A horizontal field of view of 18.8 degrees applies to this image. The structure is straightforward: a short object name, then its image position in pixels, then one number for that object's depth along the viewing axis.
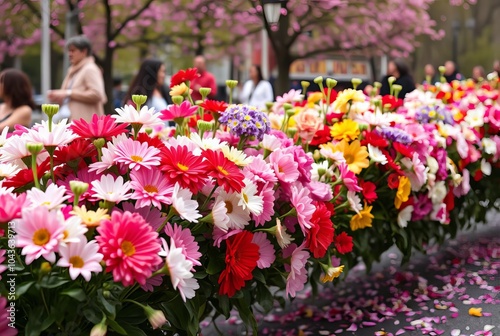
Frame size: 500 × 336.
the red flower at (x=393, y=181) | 7.97
